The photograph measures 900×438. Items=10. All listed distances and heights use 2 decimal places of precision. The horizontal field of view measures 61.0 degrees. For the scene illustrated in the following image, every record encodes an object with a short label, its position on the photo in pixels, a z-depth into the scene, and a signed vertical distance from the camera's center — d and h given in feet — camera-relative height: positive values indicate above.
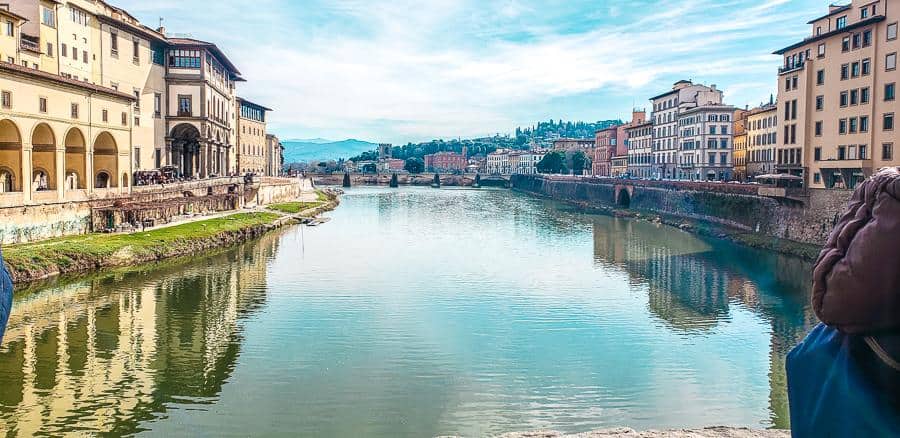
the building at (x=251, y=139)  293.74 +17.49
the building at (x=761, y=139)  229.66 +13.42
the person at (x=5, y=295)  10.11 -1.54
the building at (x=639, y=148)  329.31 +14.83
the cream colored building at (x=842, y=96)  125.80 +15.37
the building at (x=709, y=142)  270.46 +14.02
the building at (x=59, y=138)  111.45 +7.38
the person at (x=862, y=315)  8.69 -1.55
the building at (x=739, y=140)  272.92 +15.07
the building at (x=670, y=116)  285.84 +26.46
